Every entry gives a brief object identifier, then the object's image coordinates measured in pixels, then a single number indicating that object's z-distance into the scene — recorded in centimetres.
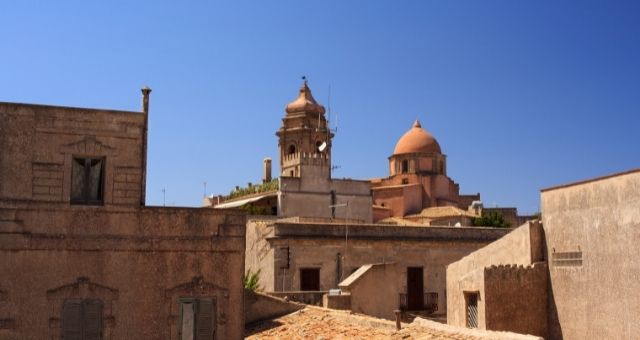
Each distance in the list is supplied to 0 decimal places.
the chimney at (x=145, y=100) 1682
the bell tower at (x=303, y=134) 4747
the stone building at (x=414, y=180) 5378
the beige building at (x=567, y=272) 1614
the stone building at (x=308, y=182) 4412
